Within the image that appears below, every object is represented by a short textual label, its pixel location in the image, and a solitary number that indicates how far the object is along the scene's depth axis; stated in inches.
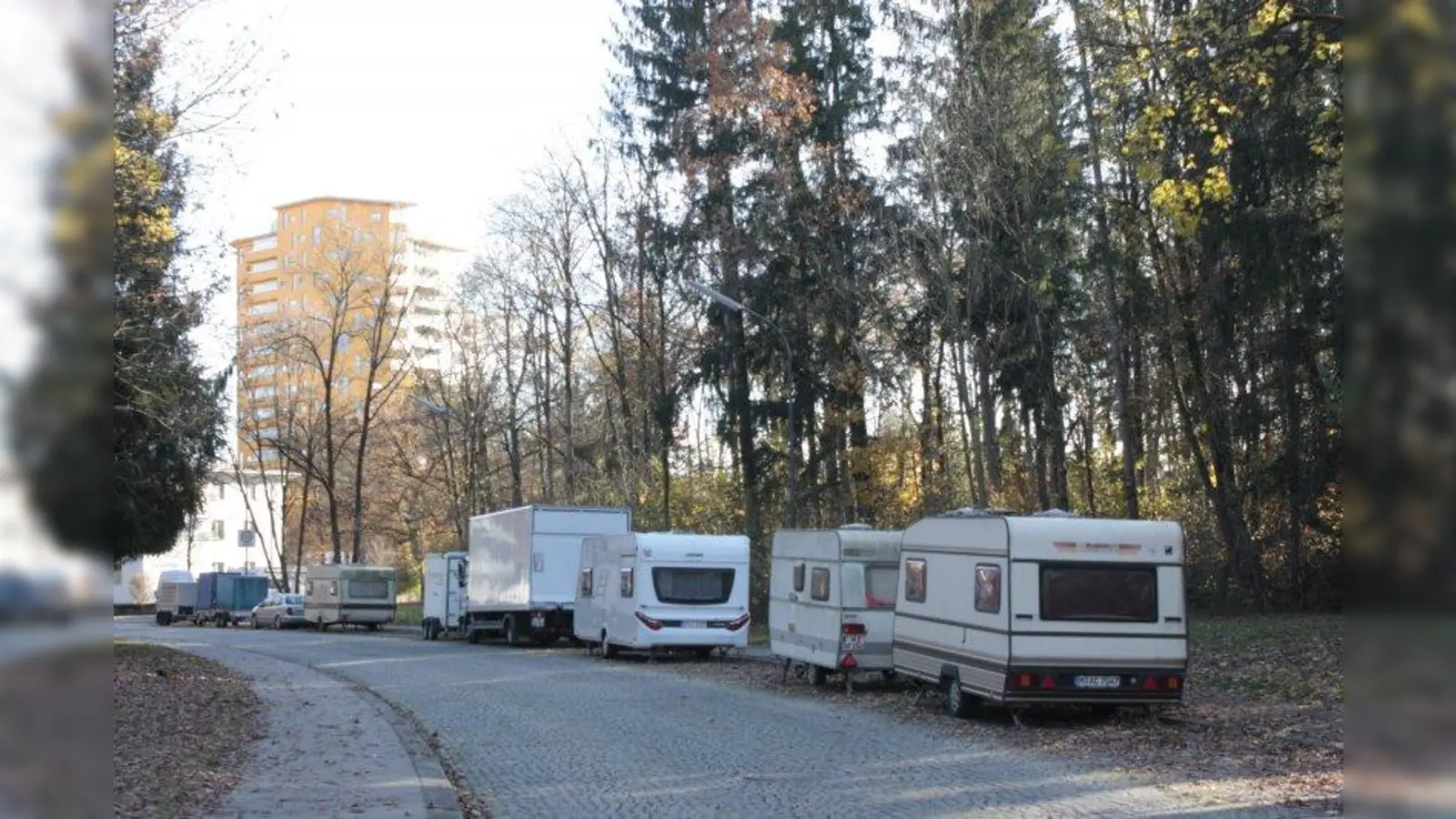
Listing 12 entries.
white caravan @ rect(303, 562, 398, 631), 2123.5
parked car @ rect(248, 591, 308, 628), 2367.1
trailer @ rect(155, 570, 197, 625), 2790.4
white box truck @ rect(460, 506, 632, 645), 1445.6
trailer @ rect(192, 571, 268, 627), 2625.5
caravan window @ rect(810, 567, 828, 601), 890.7
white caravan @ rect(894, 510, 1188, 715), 650.8
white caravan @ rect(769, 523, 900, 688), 855.7
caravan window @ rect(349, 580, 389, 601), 2128.4
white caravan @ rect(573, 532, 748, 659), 1182.9
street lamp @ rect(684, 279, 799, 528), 1253.1
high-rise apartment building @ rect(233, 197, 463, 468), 2471.7
